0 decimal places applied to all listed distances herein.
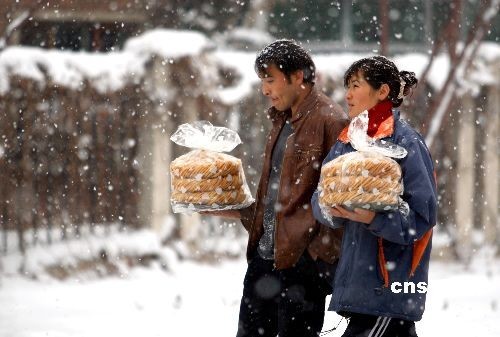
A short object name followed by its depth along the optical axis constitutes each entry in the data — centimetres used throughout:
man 830
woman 714
